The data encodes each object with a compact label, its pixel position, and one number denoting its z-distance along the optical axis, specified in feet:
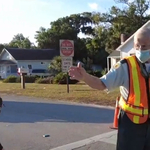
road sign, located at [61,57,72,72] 56.44
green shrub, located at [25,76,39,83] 108.68
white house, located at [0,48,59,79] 182.80
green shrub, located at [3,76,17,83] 111.65
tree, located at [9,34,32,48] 305.32
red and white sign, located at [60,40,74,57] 56.29
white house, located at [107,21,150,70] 112.16
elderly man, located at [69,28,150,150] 9.39
